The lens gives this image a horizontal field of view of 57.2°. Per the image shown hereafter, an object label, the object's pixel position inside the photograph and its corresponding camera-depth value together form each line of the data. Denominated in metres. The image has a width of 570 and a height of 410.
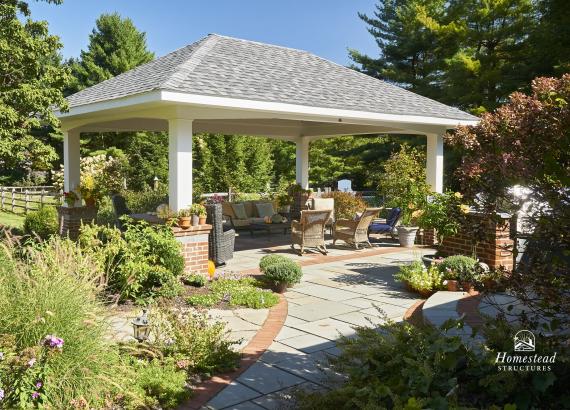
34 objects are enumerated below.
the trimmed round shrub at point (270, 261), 7.52
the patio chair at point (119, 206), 12.66
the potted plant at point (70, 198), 10.95
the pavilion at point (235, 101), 8.17
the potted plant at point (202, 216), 8.24
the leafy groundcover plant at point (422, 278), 7.18
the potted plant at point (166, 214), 8.07
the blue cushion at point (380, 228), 12.39
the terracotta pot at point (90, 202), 11.20
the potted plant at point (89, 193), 11.13
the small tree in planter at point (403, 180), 11.50
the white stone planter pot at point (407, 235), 11.89
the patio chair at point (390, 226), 12.38
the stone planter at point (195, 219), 8.15
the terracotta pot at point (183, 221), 7.97
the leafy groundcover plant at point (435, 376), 2.94
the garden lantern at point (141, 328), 4.50
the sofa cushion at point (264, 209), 14.37
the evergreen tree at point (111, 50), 33.16
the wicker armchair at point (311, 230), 10.19
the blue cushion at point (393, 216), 12.35
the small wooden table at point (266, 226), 12.97
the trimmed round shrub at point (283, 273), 7.26
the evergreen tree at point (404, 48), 25.02
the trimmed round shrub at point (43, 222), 12.61
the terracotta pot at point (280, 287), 7.36
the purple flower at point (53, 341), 3.39
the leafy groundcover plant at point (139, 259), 6.53
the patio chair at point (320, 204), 14.80
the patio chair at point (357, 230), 10.98
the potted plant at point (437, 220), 8.00
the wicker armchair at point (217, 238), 8.86
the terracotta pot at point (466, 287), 6.94
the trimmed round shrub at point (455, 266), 7.12
